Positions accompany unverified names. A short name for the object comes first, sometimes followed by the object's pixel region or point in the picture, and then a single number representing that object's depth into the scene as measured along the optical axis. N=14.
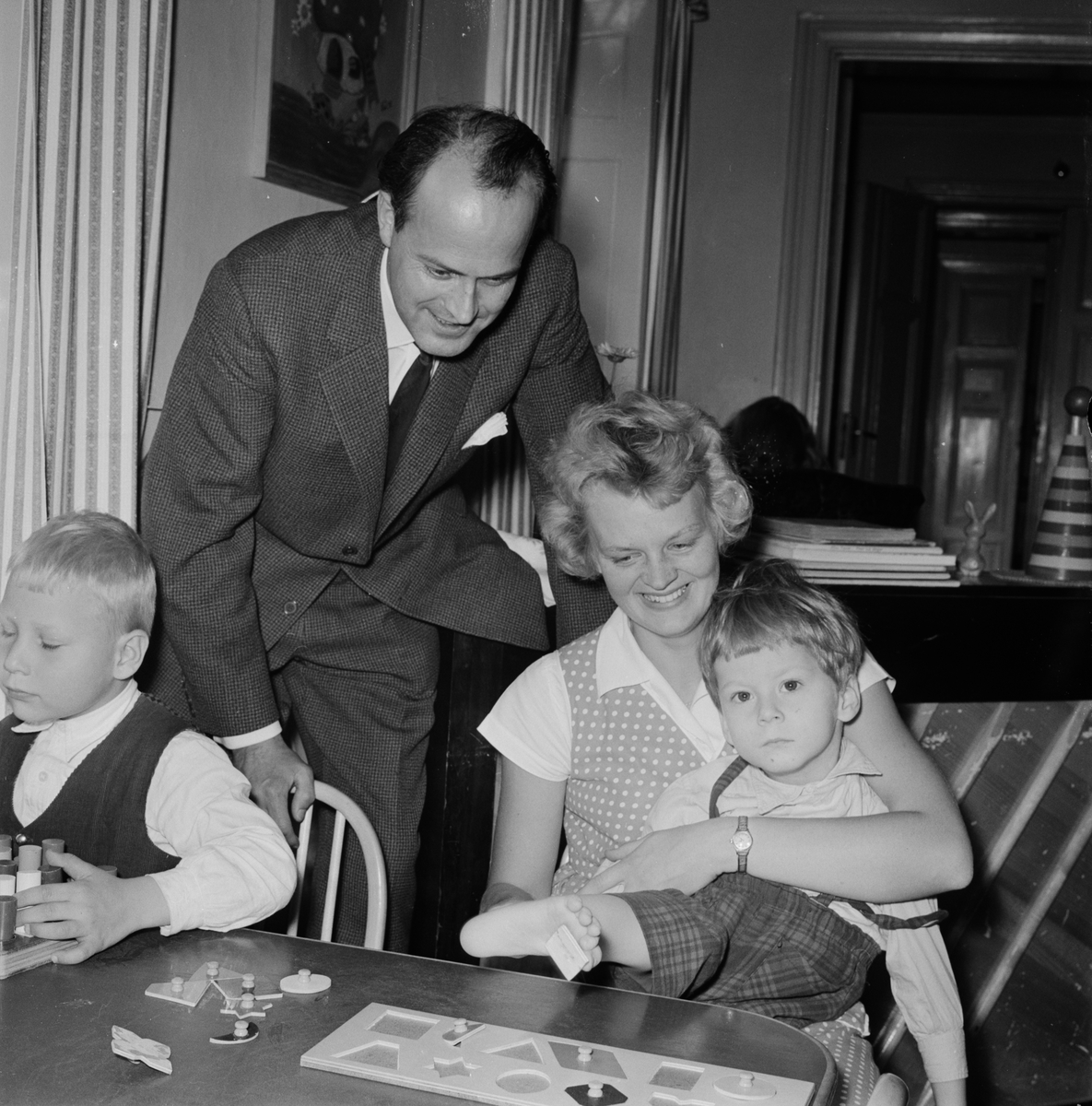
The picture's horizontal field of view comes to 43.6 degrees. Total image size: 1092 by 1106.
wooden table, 1.05
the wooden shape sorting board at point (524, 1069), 1.07
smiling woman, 1.87
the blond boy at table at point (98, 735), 1.60
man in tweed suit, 1.88
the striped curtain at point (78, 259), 2.15
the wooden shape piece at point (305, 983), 1.24
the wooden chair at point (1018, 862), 2.85
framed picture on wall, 3.32
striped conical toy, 3.22
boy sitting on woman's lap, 1.61
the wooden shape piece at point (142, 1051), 1.07
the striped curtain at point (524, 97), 3.99
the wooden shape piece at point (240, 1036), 1.13
